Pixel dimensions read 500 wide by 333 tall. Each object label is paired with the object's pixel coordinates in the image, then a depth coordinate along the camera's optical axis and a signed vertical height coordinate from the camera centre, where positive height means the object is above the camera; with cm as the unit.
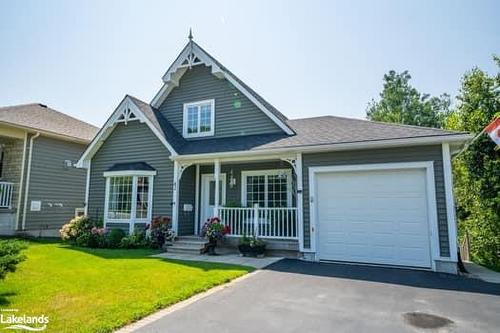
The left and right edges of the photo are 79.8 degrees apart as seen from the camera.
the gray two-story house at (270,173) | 758 +118
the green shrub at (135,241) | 1028 -110
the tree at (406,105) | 2914 +1057
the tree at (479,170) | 1100 +160
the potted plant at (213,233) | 925 -72
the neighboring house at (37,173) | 1277 +165
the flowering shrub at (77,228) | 1129 -74
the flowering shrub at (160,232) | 1025 -78
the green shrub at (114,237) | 1035 -98
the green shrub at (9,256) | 463 -75
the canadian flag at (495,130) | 648 +176
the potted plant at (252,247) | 893 -111
